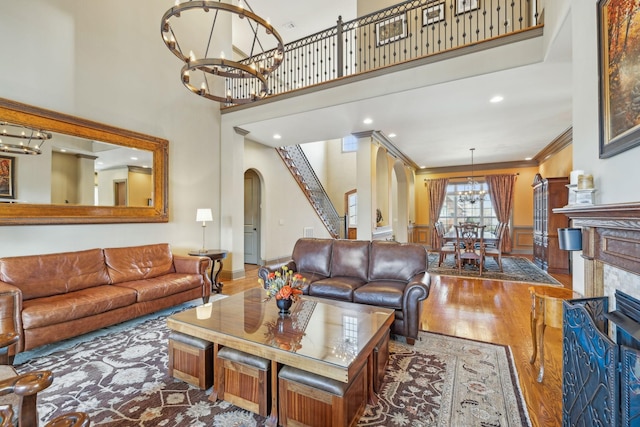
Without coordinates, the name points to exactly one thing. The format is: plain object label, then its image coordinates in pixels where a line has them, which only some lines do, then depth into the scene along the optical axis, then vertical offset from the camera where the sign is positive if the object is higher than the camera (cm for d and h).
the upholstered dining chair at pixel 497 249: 600 -78
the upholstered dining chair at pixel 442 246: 647 -76
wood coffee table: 162 -81
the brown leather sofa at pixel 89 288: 249 -83
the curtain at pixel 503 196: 890 +57
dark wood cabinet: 591 -22
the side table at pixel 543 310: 210 -74
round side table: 461 -68
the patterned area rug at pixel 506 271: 547 -125
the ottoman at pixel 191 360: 204 -108
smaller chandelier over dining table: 893 +68
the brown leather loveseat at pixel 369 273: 282 -73
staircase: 800 +87
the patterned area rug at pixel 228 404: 177 -127
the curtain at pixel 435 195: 979 +66
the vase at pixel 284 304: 222 -70
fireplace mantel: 134 -14
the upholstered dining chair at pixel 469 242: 586 -62
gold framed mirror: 312 +55
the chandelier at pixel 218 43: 238 +271
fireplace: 100 -51
